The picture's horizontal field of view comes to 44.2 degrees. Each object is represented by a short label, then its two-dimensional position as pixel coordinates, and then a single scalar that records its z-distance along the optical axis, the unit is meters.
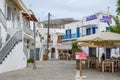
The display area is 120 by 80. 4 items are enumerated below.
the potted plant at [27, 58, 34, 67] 14.54
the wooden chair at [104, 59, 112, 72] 11.01
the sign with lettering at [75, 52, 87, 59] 8.02
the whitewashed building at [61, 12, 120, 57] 24.31
